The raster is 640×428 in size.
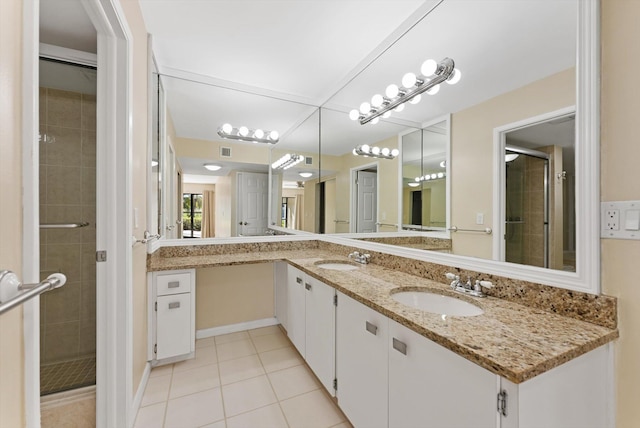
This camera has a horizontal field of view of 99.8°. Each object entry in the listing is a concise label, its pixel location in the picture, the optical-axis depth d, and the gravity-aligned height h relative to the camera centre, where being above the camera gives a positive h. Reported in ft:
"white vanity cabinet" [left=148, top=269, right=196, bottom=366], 6.61 -2.56
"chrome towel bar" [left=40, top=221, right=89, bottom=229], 5.99 -0.29
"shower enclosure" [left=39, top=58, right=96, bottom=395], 6.87 -0.11
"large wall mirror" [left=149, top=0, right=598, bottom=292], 3.40 +1.50
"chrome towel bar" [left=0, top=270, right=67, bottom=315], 1.47 -0.47
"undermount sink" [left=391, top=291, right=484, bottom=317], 4.17 -1.50
